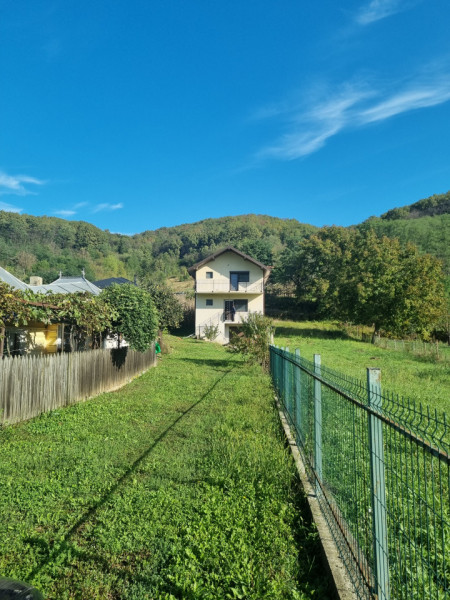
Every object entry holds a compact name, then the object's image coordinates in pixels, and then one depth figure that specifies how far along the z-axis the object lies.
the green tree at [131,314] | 11.46
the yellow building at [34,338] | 14.18
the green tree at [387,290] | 29.16
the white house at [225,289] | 32.81
